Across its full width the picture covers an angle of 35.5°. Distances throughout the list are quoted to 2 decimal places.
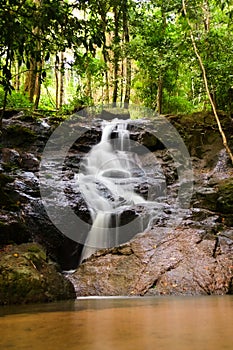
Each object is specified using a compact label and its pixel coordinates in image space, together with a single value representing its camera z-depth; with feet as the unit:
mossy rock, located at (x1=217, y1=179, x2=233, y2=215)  21.07
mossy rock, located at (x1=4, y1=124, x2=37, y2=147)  31.99
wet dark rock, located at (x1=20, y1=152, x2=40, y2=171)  26.86
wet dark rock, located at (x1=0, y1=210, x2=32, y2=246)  16.26
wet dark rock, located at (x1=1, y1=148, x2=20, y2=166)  26.79
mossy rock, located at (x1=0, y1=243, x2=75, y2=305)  12.73
